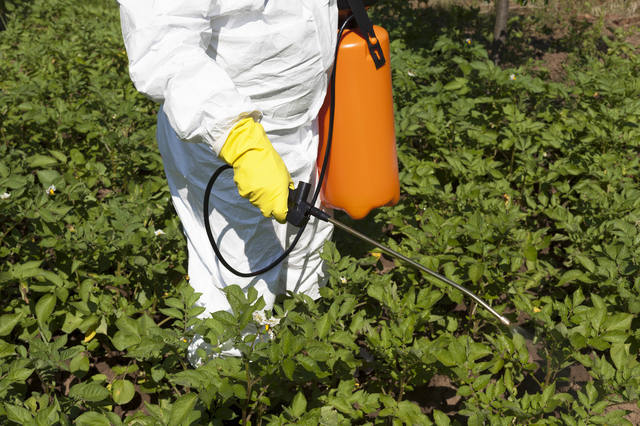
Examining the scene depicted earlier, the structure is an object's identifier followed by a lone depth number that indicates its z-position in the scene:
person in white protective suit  1.22
